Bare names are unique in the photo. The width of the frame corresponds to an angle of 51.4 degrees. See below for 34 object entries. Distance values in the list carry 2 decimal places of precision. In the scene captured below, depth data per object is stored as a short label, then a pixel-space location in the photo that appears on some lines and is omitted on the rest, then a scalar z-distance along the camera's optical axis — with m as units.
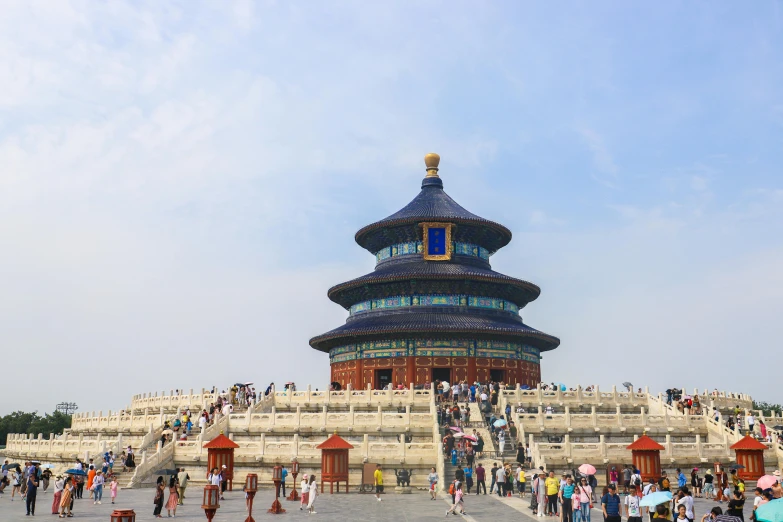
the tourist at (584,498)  20.92
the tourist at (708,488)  28.47
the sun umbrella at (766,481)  18.16
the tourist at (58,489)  23.86
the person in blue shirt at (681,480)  27.75
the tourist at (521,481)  28.62
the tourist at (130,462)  33.50
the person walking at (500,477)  28.31
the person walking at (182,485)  26.85
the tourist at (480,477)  29.05
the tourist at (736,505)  15.87
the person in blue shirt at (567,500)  21.42
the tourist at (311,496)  24.10
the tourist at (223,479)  29.34
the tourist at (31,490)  23.94
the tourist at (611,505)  18.39
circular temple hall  53.12
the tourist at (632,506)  19.00
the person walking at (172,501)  23.22
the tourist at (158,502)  23.30
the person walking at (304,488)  25.19
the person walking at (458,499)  22.84
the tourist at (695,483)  29.59
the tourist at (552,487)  22.89
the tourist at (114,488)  27.48
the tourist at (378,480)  28.41
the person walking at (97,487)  27.83
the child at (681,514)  14.98
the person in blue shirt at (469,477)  29.42
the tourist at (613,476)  29.55
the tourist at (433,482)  27.95
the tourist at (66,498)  22.94
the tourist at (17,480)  32.24
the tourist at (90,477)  29.91
